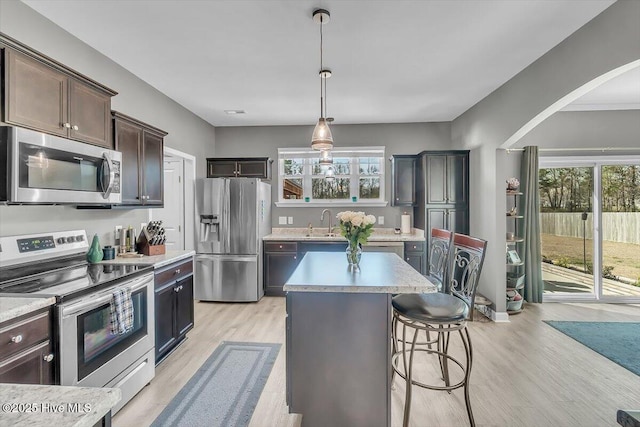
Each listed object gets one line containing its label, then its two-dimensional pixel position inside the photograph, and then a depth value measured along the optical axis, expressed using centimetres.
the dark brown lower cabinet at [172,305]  258
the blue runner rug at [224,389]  201
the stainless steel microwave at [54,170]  164
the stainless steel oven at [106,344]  168
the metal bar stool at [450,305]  189
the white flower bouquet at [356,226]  220
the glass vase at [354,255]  228
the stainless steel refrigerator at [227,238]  431
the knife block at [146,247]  291
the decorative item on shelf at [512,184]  402
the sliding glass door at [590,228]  428
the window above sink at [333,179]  513
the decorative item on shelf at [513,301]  387
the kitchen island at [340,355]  185
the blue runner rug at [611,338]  277
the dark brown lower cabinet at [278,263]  456
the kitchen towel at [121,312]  195
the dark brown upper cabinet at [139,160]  260
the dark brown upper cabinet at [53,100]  170
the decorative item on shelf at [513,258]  391
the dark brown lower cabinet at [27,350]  136
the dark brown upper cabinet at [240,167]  475
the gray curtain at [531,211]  406
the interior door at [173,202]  433
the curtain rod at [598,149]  388
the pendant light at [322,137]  236
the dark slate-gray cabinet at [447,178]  440
